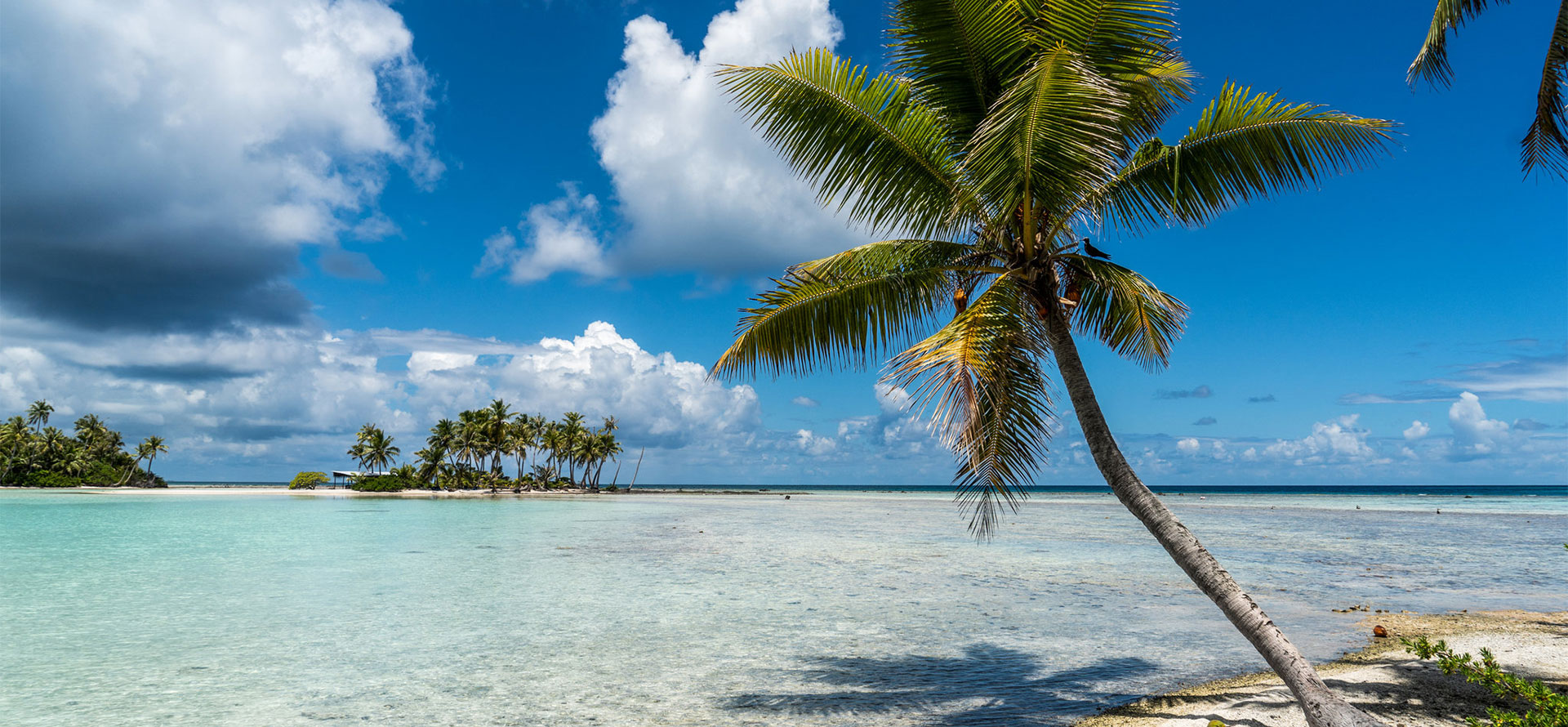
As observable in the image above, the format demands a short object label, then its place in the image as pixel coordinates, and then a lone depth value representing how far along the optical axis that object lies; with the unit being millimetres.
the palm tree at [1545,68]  6391
